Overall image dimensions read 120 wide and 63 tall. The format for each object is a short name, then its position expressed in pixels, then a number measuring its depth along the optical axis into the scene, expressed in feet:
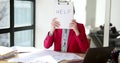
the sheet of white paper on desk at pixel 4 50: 7.17
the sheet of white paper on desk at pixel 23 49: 7.87
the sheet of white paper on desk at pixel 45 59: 6.43
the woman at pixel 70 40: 7.98
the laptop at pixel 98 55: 5.78
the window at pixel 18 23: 12.93
